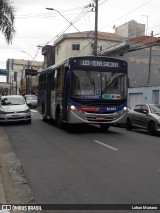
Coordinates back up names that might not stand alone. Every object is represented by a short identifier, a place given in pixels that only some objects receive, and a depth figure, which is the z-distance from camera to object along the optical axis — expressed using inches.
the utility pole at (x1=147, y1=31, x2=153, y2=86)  807.6
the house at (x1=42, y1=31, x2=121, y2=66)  1200.6
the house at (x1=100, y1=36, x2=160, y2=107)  827.1
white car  439.0
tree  375.0
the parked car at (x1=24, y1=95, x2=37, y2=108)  934.5
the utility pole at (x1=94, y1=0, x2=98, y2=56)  573.0
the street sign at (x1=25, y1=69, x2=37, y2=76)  1563.5
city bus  342.7
